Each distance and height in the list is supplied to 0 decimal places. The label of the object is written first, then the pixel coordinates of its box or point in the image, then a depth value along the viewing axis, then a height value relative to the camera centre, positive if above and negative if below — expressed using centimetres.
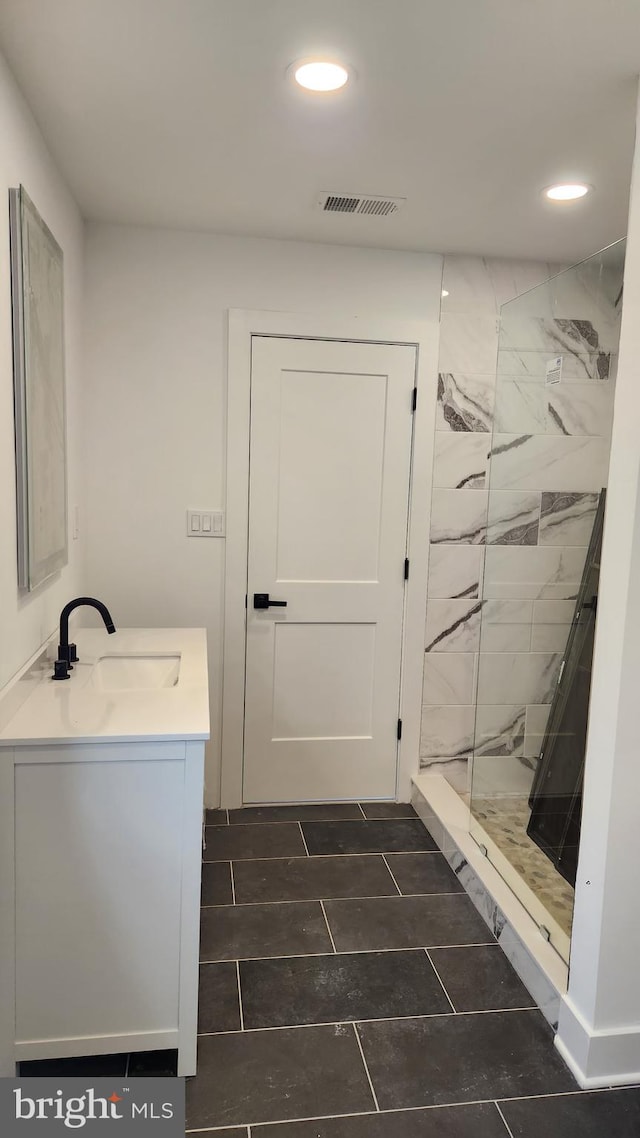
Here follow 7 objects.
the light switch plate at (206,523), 318 -22
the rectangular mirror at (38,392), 191 +19
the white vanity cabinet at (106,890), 176 -97
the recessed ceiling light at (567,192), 241 +91
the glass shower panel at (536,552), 251 -26
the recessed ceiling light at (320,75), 180 +93
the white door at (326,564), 321 -38
